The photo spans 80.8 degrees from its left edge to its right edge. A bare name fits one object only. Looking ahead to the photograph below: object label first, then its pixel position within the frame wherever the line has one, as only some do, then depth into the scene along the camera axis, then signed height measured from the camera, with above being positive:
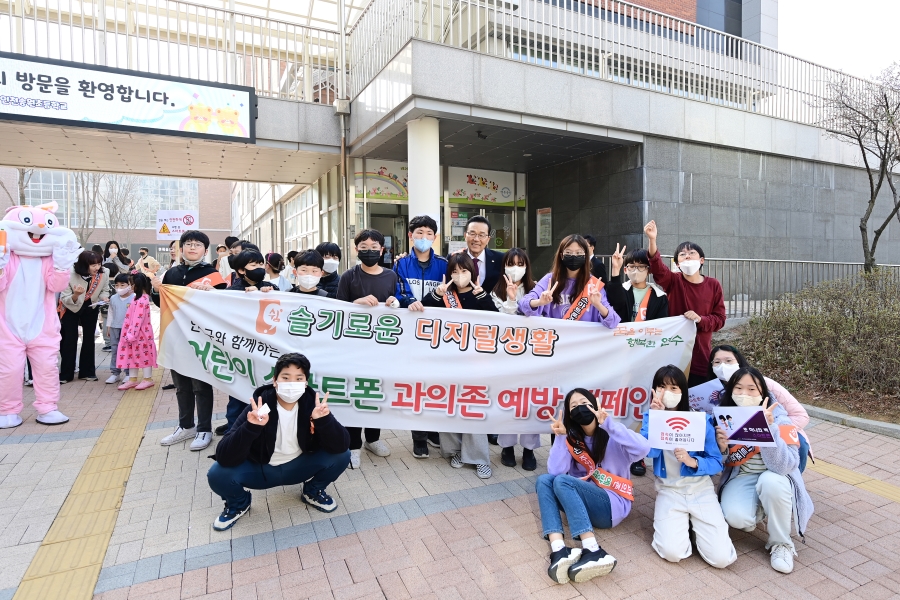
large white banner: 3.91 -0.55
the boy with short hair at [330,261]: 4.94 +0.21
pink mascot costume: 4.91 -0.14
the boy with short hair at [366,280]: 4.12 +0.02
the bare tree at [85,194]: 22.78 +4.07
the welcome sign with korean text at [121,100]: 8.88 +3.35
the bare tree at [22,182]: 16.53 +3.31
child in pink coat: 6.50 -0.65
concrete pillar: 9.51 +2.12
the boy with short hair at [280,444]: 3.00 -0.94
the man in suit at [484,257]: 4.39 +0.21
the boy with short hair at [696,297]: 4.08 -0.15
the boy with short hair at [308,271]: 4.12 +0.10
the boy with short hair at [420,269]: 4.32 +0.11
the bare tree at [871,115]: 9.61 +3.11
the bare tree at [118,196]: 28.47 +5.13
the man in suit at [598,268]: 4.70 +0.11
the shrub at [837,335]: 5.47 -0.66
